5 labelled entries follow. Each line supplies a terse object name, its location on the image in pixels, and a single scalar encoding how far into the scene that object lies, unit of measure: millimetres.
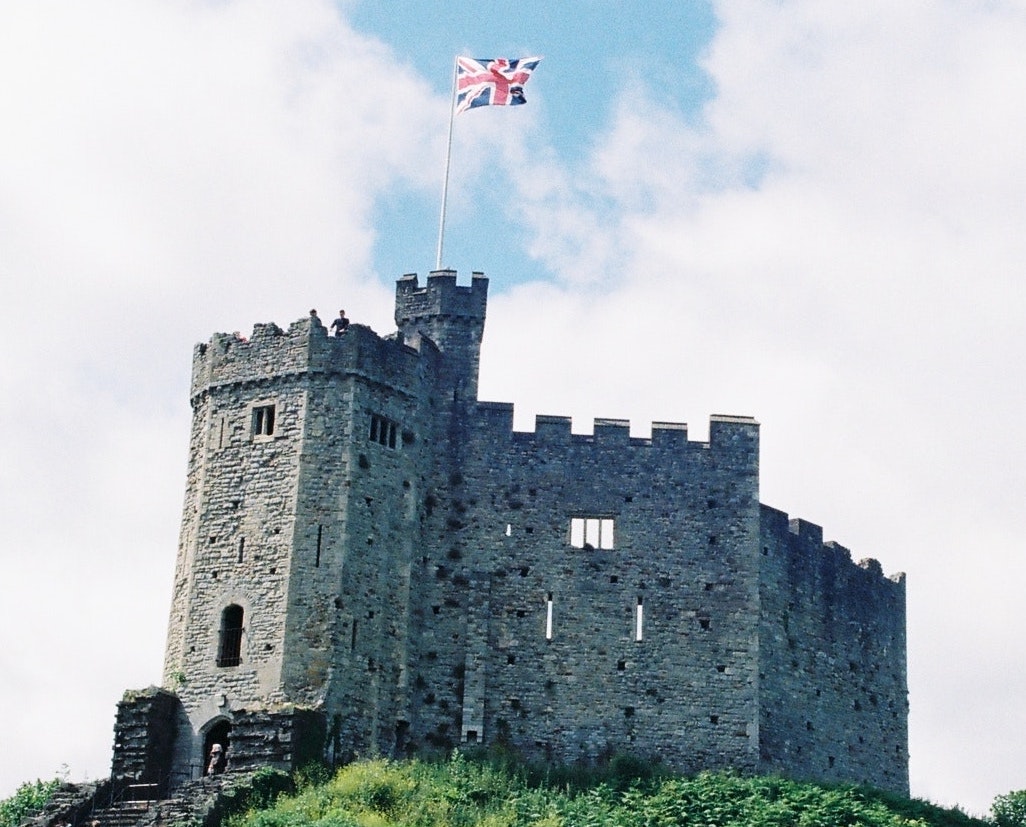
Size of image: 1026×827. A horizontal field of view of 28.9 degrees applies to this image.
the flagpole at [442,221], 49062
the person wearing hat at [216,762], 41656
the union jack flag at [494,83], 48594
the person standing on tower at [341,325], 45219
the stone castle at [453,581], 42938
